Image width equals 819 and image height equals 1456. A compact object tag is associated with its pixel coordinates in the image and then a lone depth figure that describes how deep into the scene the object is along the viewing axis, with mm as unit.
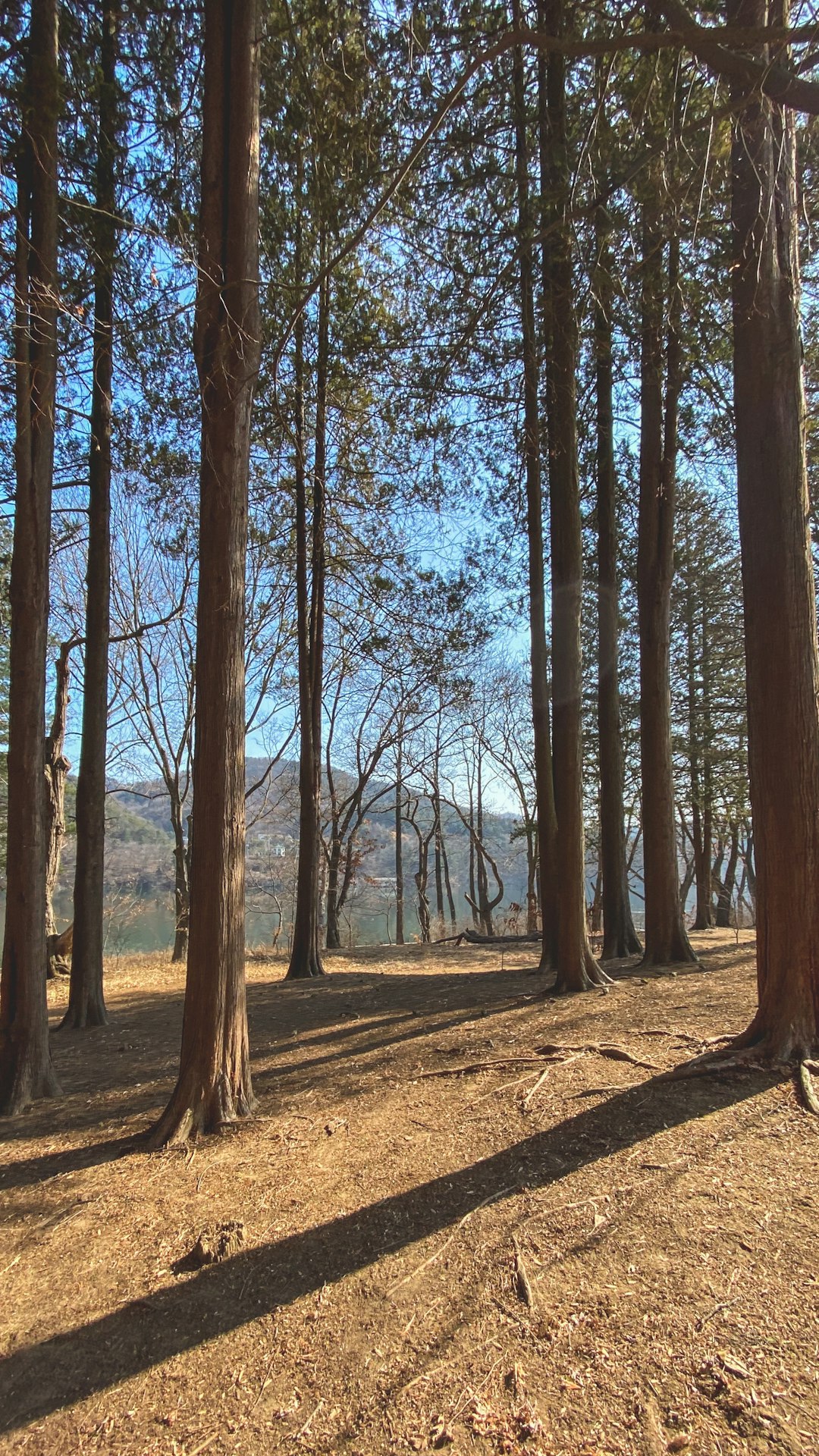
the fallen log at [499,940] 14336
